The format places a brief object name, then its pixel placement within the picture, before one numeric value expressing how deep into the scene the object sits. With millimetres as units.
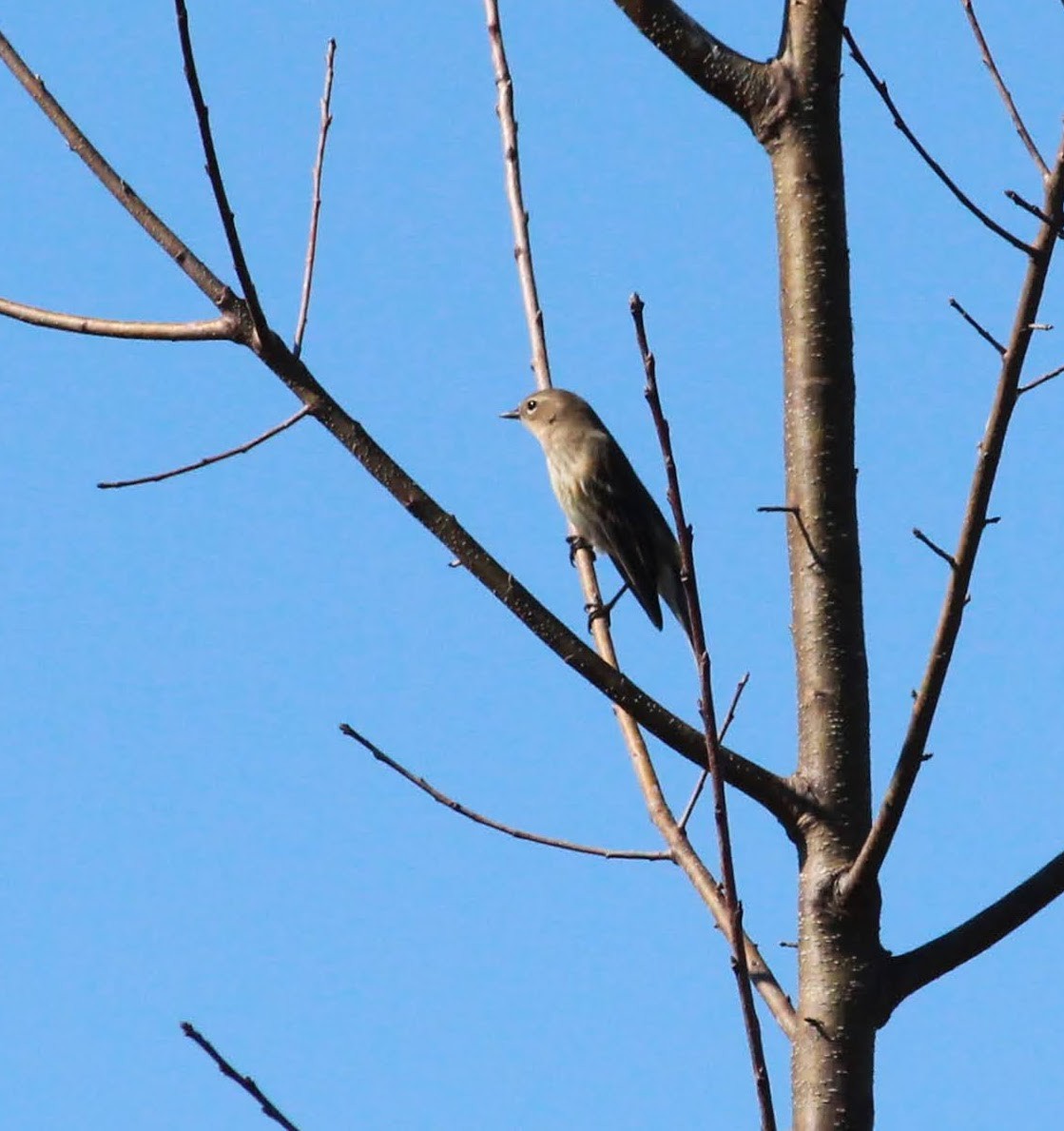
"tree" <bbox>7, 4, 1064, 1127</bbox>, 5422
